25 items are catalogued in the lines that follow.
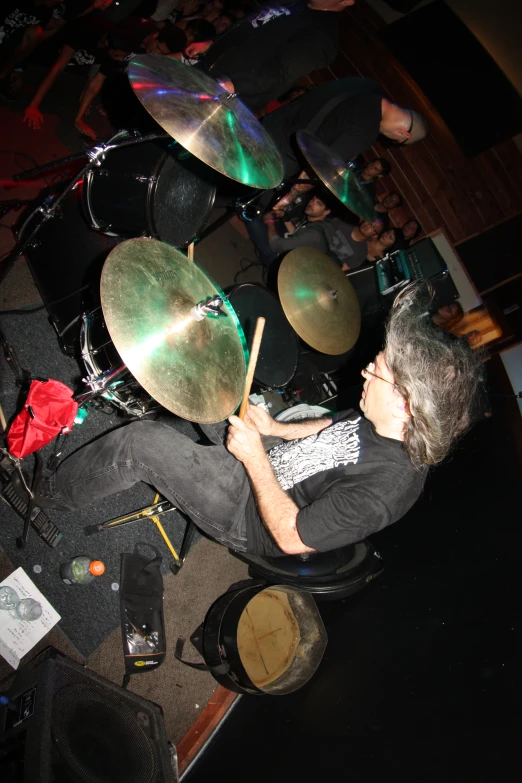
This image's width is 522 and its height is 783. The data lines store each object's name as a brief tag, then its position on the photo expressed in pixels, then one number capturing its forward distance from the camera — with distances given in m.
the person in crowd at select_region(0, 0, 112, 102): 2.76
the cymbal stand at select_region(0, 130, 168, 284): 1.72
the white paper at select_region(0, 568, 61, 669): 1.82
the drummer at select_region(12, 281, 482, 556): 1.56
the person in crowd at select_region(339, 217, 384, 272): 4.06
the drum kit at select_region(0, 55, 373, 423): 1.35
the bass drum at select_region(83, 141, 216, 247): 1.83
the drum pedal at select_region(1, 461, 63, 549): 1.94
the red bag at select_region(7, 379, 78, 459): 1.63
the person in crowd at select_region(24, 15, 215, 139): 3.00
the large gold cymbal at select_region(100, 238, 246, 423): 1.28
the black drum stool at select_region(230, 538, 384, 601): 1.97
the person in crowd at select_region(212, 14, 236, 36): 3.86
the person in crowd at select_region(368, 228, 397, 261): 4.15
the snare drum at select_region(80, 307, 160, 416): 1.64
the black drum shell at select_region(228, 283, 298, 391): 2.48
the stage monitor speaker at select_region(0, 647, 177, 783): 1.41
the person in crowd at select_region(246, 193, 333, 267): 3.73
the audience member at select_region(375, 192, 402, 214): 4.70
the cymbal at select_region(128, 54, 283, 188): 1.52
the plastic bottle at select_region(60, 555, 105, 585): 2.04
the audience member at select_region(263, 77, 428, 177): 2.96
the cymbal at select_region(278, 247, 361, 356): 2.68
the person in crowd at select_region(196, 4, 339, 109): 2.66
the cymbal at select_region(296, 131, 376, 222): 2.31
